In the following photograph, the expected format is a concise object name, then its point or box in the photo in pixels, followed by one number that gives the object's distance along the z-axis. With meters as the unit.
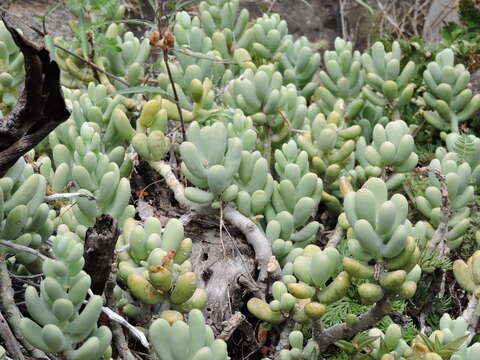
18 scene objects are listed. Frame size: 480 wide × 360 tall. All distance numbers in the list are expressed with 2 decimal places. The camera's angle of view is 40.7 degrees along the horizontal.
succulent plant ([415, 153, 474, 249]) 1.67
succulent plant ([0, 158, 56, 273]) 1.25
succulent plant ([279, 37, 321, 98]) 2.34
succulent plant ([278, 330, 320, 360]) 1.31
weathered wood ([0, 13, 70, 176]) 1.21
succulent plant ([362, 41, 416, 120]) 2.19
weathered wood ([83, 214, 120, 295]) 1.22
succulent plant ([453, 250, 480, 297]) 1.46
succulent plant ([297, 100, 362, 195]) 1.85
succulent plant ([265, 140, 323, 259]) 1.56
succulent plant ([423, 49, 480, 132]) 2.11
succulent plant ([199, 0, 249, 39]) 2.44
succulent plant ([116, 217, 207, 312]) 1.24
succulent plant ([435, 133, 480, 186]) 1.82
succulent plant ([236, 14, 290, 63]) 2.39
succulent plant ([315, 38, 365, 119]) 2.28
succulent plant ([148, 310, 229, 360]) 1.10
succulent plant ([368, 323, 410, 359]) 1.26
